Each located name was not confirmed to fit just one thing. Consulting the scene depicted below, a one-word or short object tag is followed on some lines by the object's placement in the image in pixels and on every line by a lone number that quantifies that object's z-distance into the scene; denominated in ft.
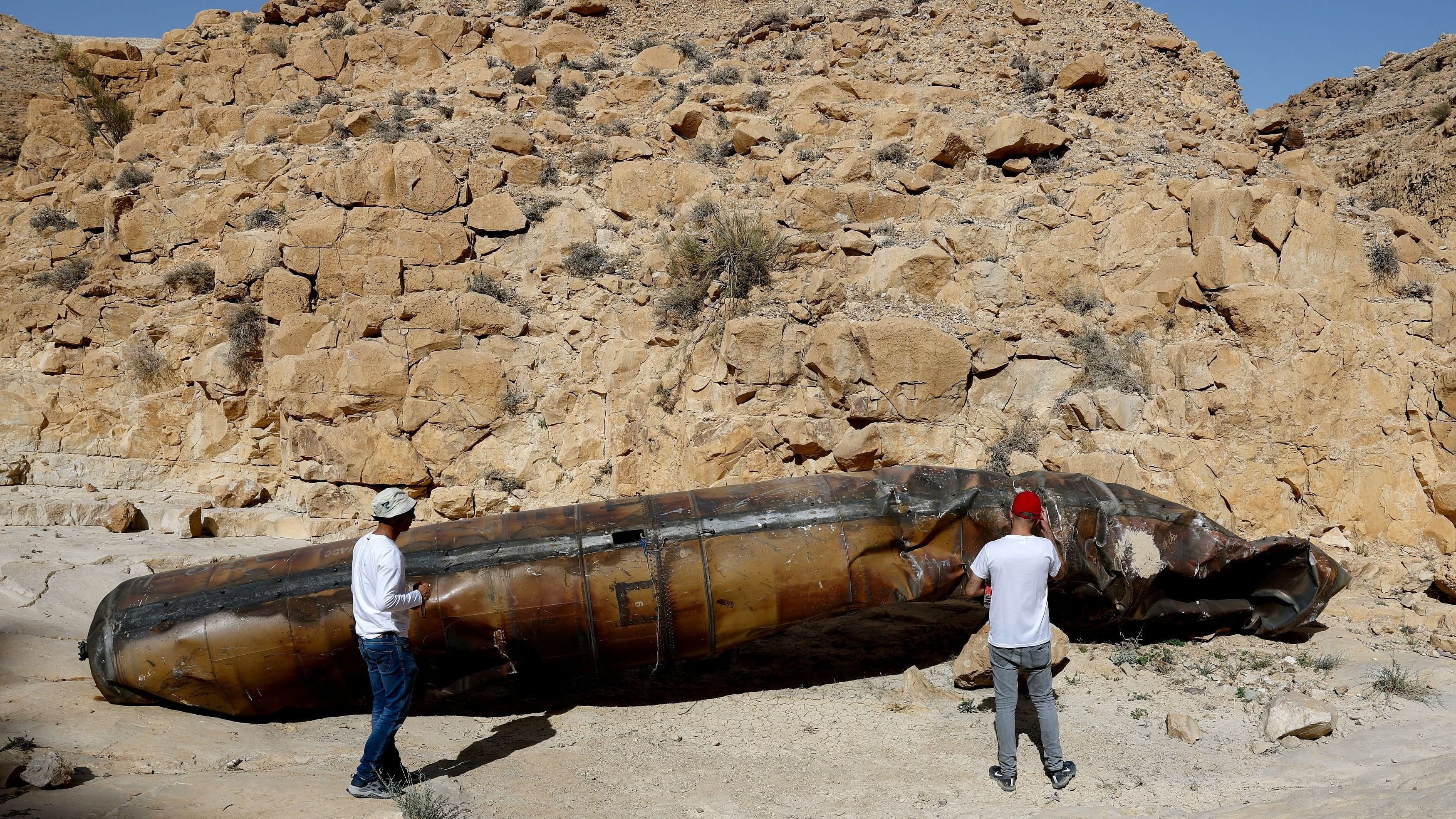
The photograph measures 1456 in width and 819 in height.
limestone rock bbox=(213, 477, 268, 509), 36.04
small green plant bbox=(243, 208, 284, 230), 42.98
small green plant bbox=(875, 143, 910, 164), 40.60
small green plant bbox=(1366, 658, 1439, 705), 18.48
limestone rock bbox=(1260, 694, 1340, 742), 16.93
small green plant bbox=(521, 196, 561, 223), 41.22
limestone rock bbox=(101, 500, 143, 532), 32.81
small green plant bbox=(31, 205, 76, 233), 47.96
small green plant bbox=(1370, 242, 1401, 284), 30.50
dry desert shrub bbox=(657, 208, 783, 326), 35.60
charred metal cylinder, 18.57
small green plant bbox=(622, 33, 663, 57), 54.95
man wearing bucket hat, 14.53
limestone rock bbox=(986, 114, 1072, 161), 39.22
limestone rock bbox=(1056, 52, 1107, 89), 43.96
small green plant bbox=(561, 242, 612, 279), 39.04
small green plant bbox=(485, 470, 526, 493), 34.73
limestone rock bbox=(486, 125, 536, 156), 44.19
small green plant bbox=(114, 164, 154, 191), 49.60
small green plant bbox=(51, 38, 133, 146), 56.49
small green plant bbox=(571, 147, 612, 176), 43.86
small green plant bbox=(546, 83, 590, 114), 49.11
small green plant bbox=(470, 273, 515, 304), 38.32
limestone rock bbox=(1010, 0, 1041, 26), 49.65
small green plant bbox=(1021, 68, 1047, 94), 44.93
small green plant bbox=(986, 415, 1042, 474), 30.32
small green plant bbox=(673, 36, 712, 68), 52.95
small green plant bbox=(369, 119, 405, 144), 46.75
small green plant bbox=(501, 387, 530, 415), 35.99
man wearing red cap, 15.11
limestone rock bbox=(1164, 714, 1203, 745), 17.43
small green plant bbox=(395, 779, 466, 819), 13.75
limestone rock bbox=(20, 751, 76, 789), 13.75
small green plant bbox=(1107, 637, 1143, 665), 21.34
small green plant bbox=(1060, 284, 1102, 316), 33.30
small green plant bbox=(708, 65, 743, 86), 48.64
